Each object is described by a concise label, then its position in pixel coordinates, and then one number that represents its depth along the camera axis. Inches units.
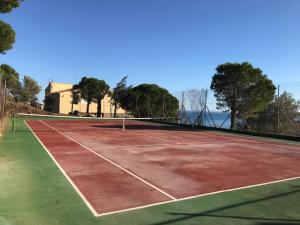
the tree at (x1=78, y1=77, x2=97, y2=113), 1552.9
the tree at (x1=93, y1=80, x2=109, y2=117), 1557.6
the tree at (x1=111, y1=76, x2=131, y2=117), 1465.5
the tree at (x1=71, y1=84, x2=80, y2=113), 1657.5
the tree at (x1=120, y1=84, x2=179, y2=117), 1195.6
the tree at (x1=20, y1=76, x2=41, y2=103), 1800.9
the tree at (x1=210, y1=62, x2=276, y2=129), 768.4
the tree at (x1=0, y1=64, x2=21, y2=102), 1267.6
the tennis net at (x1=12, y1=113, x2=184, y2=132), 702.4
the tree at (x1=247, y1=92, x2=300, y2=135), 861.0
